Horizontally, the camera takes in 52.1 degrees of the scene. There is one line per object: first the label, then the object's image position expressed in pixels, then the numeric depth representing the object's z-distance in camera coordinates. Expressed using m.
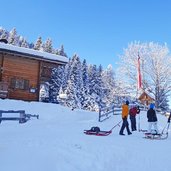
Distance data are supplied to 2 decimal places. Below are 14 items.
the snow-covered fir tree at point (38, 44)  37.02
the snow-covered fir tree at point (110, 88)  24.42
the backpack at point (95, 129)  8.50
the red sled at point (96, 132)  8.39
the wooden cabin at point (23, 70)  15.57
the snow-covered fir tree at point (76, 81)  29.47
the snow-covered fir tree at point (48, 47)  34.41
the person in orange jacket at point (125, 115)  9.20
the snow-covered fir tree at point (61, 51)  37.22
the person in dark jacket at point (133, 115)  10.69
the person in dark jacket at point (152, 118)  9.35
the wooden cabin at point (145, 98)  21.48
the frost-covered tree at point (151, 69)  22.05
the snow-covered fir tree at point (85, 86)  29.57
